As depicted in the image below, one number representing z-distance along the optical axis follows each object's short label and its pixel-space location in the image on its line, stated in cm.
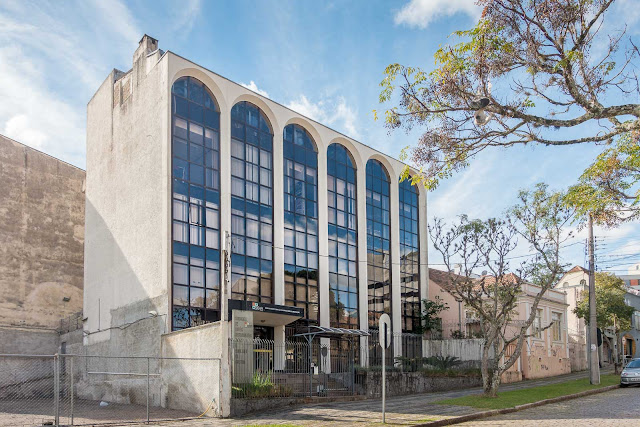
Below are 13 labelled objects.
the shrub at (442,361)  3125
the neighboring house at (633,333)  6395
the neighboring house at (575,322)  4641
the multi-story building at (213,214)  2606
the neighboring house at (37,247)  3159
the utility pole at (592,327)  2853
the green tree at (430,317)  3753
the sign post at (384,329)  1561
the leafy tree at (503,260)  2267
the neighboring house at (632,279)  9559
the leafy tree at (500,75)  1003
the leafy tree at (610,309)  4172
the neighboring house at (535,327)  3756
